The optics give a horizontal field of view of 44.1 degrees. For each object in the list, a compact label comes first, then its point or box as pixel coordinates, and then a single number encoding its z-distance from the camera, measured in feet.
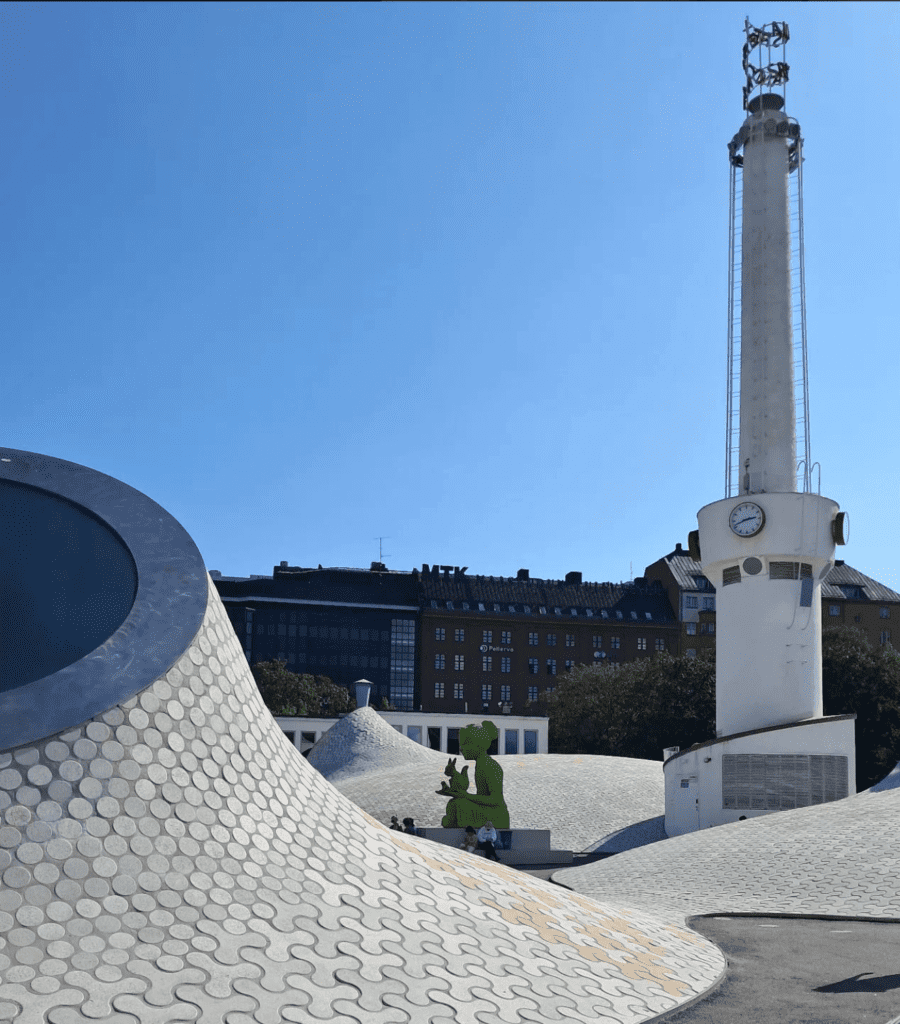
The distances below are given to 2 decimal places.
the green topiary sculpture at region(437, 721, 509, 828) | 80.89
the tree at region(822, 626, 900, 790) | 149.07
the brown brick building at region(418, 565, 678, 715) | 314.55
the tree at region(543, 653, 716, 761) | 178.70
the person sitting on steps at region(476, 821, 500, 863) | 74.69
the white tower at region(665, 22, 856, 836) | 106.52
